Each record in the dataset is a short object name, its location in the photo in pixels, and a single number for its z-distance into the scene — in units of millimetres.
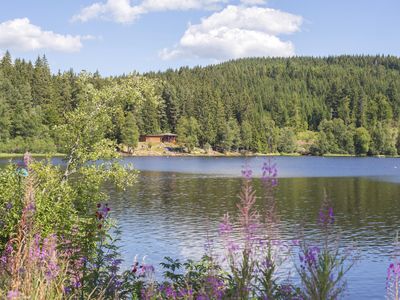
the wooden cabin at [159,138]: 174750
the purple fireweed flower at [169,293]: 8577
